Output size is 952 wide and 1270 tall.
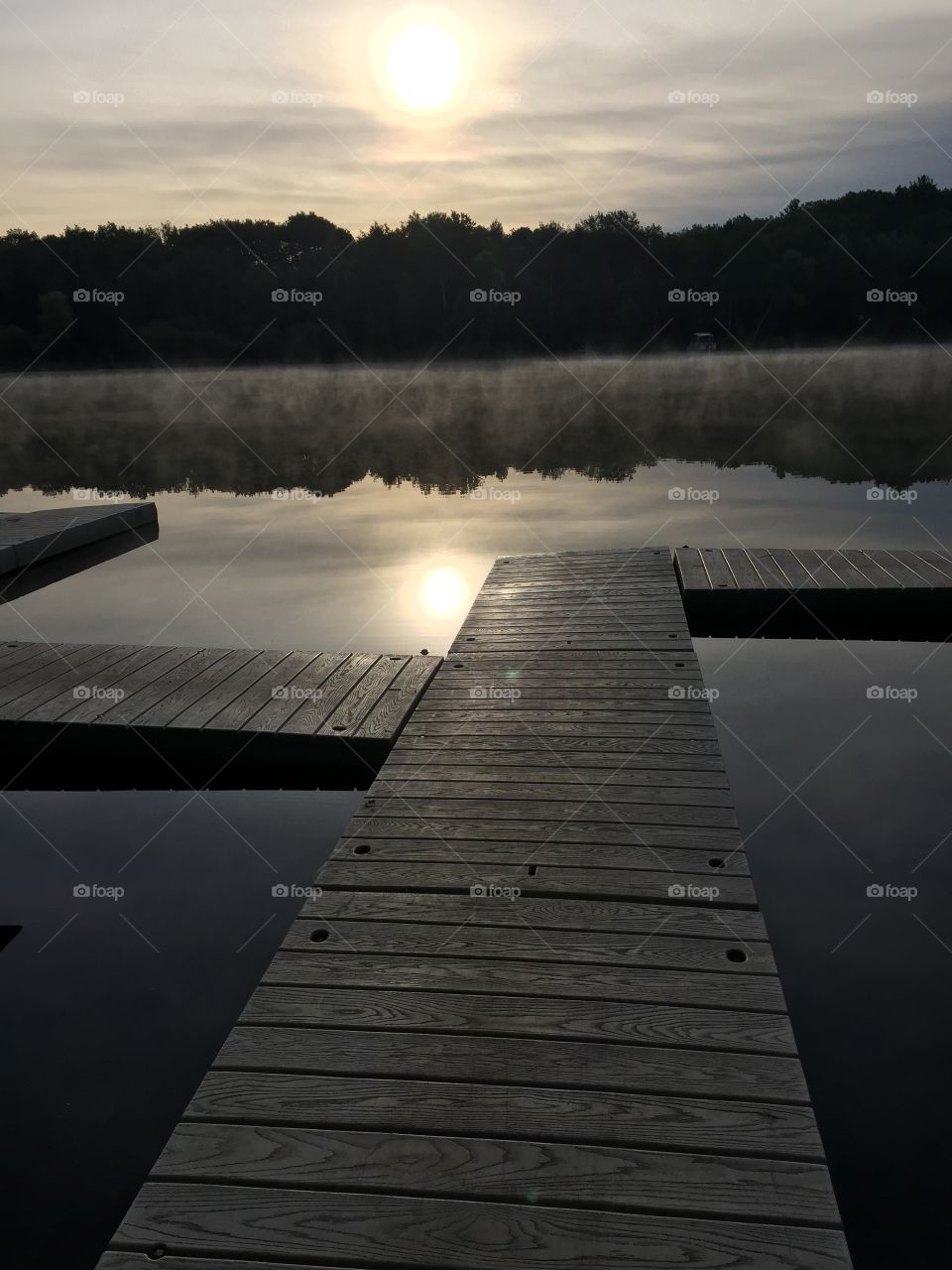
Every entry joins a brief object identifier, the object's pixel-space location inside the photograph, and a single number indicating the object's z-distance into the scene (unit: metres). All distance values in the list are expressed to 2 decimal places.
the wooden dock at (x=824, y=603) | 6.98
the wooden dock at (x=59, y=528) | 9.36
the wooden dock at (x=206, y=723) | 4.70
